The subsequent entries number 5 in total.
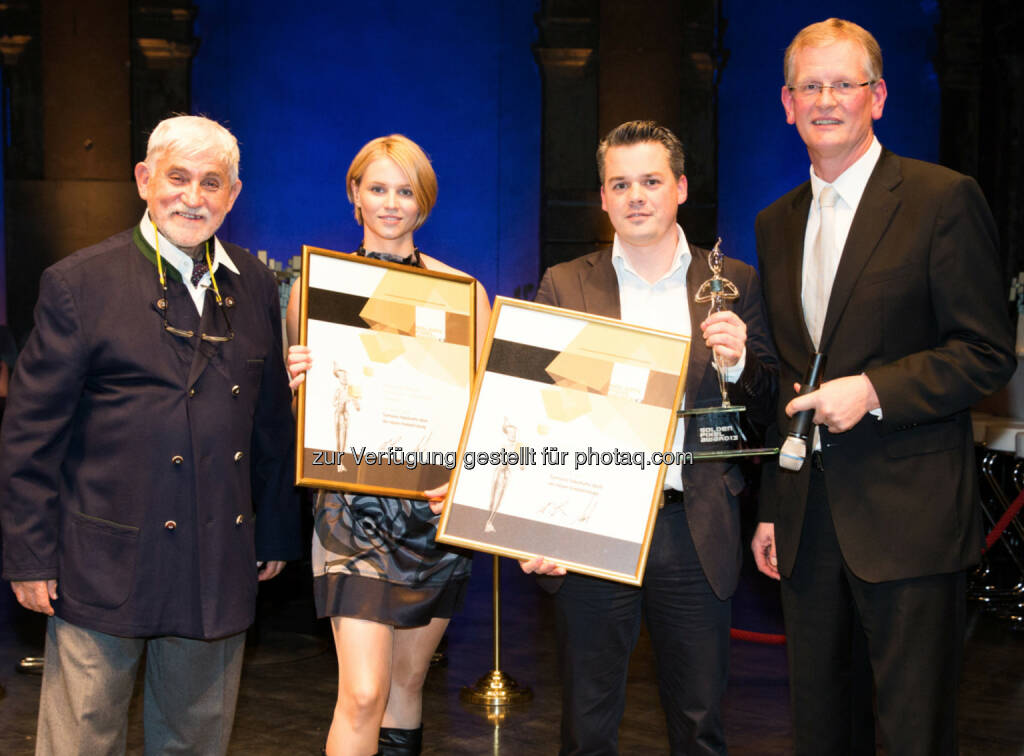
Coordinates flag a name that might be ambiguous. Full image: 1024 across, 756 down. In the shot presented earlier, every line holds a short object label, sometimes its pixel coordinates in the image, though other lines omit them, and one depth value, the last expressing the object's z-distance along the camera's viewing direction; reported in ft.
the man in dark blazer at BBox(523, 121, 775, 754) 7.78
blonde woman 8.77
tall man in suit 7.06
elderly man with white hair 7.24
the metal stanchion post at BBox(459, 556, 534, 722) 13.08
